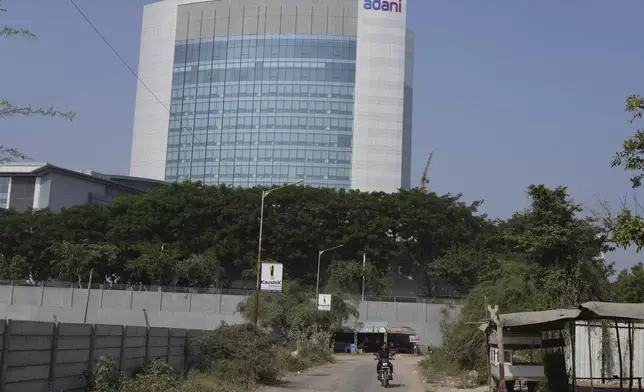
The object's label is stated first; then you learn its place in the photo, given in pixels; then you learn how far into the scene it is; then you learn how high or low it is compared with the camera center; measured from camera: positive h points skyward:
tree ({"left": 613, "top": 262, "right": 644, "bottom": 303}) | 45.31 +2.62
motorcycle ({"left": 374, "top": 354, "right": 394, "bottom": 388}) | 25.38 -2.10
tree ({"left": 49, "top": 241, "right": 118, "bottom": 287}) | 77.12 +4.48
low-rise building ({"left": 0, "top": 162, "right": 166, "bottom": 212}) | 107.19 +16.99
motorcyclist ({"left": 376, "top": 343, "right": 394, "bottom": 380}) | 25.92 -1.55
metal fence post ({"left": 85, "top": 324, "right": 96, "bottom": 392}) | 16.61 -1.08
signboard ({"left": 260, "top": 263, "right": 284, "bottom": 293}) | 39.62 +1.72
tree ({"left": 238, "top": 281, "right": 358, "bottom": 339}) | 58.44 -0.15
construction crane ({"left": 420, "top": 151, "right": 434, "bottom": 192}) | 166.88 +31.82
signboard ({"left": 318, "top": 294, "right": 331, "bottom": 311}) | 57.44 +0.65
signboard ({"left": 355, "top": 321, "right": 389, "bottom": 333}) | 68.46 -1.32
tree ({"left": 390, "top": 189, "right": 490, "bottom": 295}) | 80.12 +9.78
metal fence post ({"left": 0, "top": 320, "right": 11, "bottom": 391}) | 13.20 -0.94
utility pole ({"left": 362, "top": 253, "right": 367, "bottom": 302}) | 75.81 +5.18
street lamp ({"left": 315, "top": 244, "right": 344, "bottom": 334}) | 56.37 -0.60
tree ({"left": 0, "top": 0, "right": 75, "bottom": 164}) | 9.91 +2.58
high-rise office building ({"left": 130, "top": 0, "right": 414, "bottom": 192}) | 118.56 +35.42
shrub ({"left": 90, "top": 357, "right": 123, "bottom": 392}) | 16.38 -1.70
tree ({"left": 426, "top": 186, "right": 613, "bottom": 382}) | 26.61 +1.68
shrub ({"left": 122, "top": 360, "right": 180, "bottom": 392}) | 17.20 -1.90
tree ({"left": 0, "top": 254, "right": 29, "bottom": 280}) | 79.12 +3.33
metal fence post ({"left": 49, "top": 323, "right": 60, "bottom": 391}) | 14.93 -1.17
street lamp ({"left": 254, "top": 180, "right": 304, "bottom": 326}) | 34.06 +1.28
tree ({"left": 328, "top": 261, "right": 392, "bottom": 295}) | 75.98 +3.57
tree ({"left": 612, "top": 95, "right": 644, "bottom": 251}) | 13.24 +2.05
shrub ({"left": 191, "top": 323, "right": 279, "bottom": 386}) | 23.16 -1.54
